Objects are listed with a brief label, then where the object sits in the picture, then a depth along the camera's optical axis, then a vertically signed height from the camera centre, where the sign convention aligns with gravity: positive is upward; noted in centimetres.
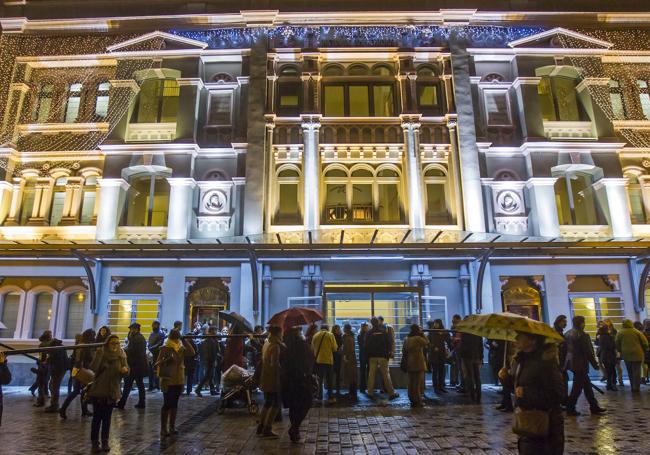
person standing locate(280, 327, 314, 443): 812 -65
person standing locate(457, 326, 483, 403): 1246 -60
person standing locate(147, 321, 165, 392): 1380 -7
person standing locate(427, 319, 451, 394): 1396 -57
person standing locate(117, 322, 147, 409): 1182 -60
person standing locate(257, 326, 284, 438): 834 -69
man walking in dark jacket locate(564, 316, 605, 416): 1012 -58
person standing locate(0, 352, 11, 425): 842 -59
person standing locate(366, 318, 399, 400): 1258 -47
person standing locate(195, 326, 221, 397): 1377 -49
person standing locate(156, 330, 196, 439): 860 -64
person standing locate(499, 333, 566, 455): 488 -58
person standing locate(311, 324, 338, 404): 1223 -40
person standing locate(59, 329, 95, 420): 1062 -48
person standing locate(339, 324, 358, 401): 1303 -65
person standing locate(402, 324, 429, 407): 1168 -65
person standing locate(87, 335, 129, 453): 773 -74
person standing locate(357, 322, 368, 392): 1352 -59
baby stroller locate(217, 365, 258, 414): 1111 -113
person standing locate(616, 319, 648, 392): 1341 -41
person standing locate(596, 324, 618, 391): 1395 -53
